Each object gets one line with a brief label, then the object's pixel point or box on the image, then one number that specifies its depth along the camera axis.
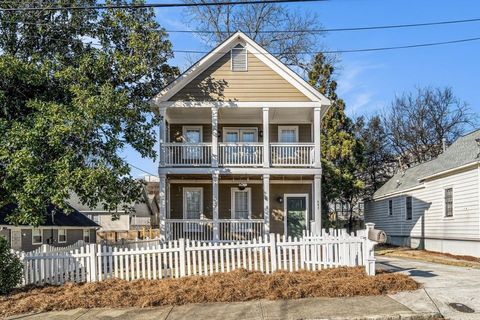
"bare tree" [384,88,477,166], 38.59
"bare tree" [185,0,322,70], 31.53
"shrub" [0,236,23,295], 10.31
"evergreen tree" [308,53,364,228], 28.17
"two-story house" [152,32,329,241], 17.98
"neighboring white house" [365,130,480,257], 17.45
